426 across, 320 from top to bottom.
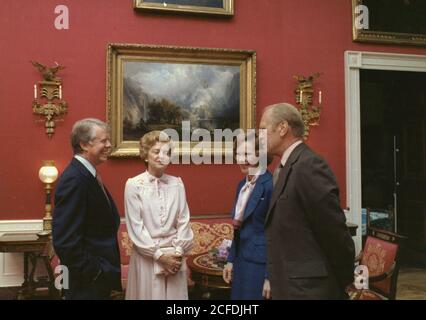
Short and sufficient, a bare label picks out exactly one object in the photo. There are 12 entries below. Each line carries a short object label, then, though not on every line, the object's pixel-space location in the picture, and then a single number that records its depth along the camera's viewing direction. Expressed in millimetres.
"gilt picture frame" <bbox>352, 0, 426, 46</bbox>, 6406
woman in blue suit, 2846
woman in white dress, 2840
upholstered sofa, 5180
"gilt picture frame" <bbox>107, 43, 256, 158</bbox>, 5676
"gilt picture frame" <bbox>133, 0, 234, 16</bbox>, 5707
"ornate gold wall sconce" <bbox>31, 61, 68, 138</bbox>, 5430
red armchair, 3703
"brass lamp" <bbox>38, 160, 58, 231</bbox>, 5262
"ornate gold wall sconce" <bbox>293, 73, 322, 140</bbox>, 6148
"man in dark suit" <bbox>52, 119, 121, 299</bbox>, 2369
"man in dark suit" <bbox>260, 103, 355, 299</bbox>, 2189
